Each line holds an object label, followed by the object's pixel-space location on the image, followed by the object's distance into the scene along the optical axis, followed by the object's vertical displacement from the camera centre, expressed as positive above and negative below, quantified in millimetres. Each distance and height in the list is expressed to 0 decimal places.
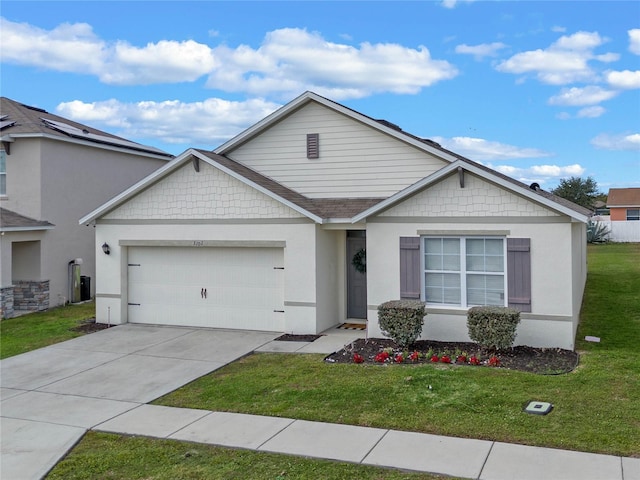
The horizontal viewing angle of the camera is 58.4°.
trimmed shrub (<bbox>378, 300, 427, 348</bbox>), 10883 -1438
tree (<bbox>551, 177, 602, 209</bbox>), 55647 +5486
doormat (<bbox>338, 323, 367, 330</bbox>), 13484 -1916
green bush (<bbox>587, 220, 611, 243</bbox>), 37125 +753
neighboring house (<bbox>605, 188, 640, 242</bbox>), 37938 +2276
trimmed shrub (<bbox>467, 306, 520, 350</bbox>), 10211 -1465
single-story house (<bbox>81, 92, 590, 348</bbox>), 10961 +210
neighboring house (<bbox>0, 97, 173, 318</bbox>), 17188 +1314
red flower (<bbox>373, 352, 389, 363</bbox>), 10234 -2009
